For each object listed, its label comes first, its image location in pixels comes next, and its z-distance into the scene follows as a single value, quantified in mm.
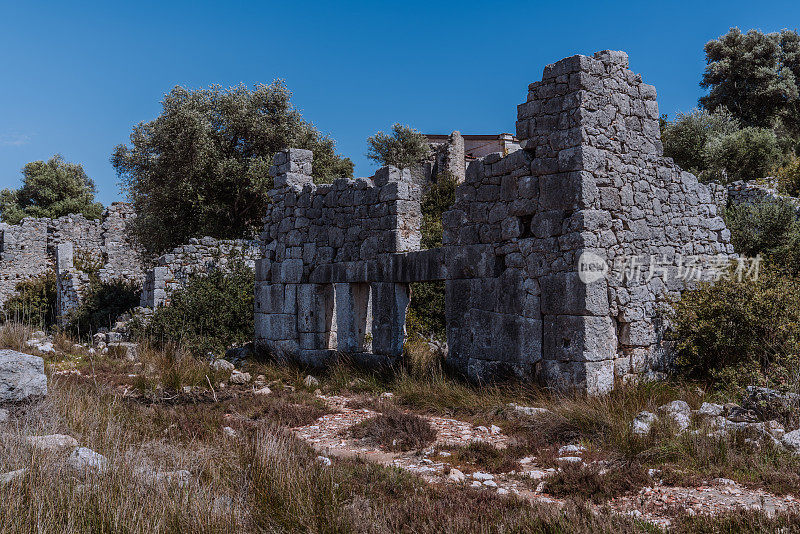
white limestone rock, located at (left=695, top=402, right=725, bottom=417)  6523
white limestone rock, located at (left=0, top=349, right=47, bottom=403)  6016
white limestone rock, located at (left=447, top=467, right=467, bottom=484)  5301
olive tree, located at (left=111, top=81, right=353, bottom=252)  17797
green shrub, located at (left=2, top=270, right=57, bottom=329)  20036
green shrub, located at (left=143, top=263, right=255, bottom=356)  13403
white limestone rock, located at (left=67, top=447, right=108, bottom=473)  4590
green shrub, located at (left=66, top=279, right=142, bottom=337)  16859
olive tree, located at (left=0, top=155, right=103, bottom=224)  33875
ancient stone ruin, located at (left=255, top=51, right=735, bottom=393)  7730
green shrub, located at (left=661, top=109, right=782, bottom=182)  18469
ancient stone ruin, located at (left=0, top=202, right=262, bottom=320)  15141
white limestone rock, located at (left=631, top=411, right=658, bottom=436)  6003
